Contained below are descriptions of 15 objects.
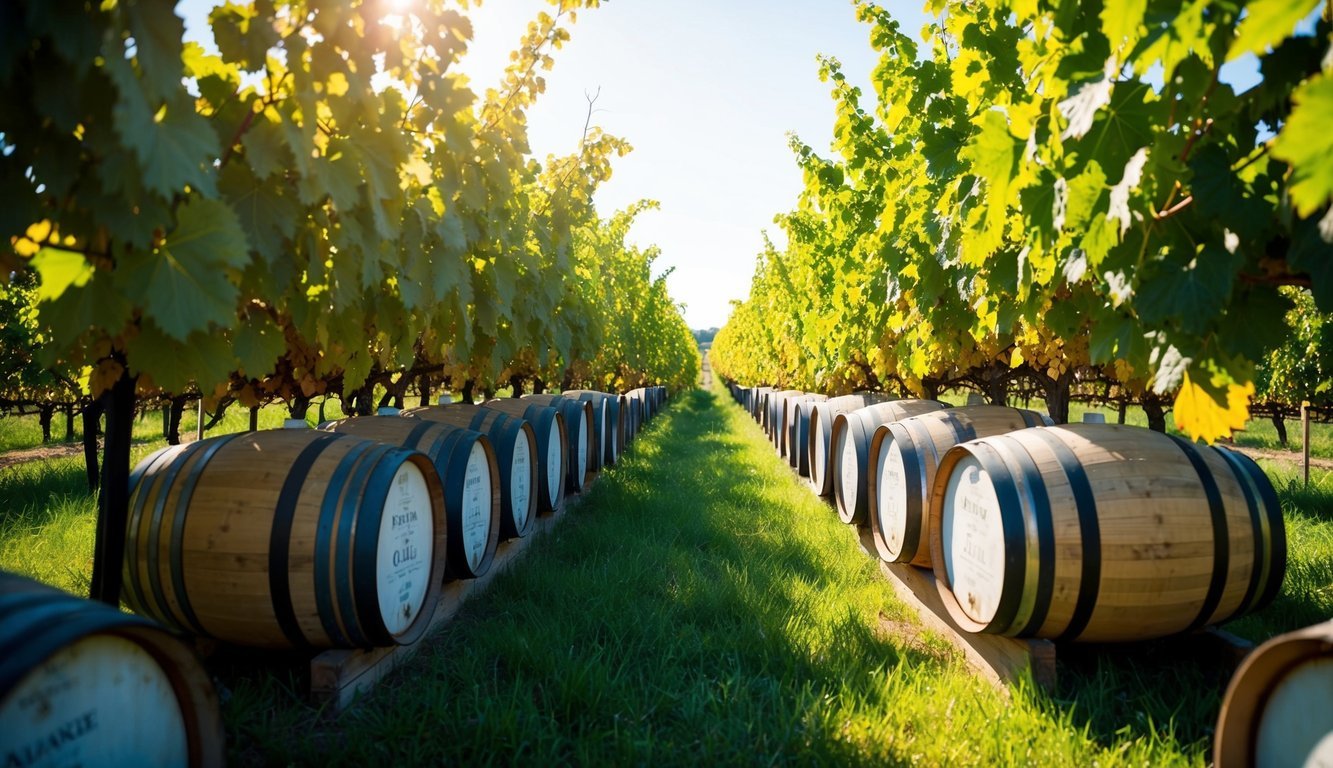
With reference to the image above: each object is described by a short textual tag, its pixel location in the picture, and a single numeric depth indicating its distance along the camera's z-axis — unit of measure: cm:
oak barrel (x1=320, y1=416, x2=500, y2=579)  333
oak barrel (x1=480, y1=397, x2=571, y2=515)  505
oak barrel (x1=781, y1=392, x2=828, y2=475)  759
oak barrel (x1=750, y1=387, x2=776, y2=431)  1466
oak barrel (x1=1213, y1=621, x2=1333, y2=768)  135
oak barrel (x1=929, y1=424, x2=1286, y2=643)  232
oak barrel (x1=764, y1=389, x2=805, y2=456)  1031
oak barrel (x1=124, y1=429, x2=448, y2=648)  227
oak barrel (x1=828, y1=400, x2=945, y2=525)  453
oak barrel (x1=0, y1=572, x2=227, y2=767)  116
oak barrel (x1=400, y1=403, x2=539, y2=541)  420
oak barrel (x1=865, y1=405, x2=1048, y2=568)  357
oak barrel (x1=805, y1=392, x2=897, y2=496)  609
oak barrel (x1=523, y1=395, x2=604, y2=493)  619
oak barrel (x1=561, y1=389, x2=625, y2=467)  790
